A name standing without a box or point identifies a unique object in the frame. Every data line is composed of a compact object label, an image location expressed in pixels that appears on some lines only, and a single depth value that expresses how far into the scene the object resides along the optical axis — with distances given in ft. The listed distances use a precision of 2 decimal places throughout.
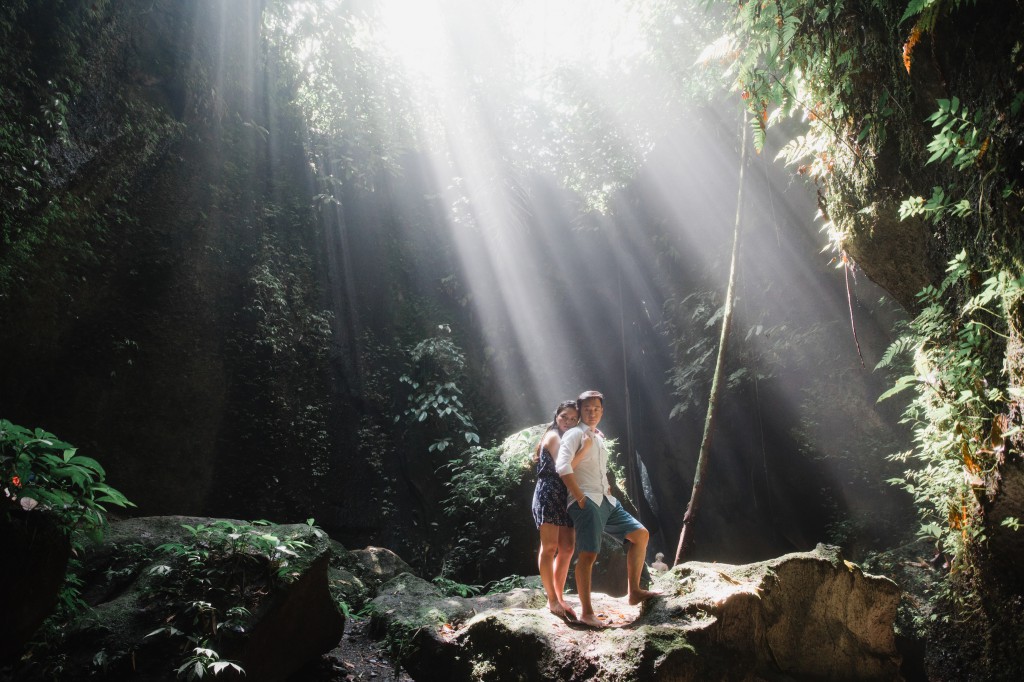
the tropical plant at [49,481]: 8.94
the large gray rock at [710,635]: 10.68
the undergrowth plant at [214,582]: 10.45
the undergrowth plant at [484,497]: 25.38
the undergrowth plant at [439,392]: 31.89
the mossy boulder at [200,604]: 10.03
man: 12.57
